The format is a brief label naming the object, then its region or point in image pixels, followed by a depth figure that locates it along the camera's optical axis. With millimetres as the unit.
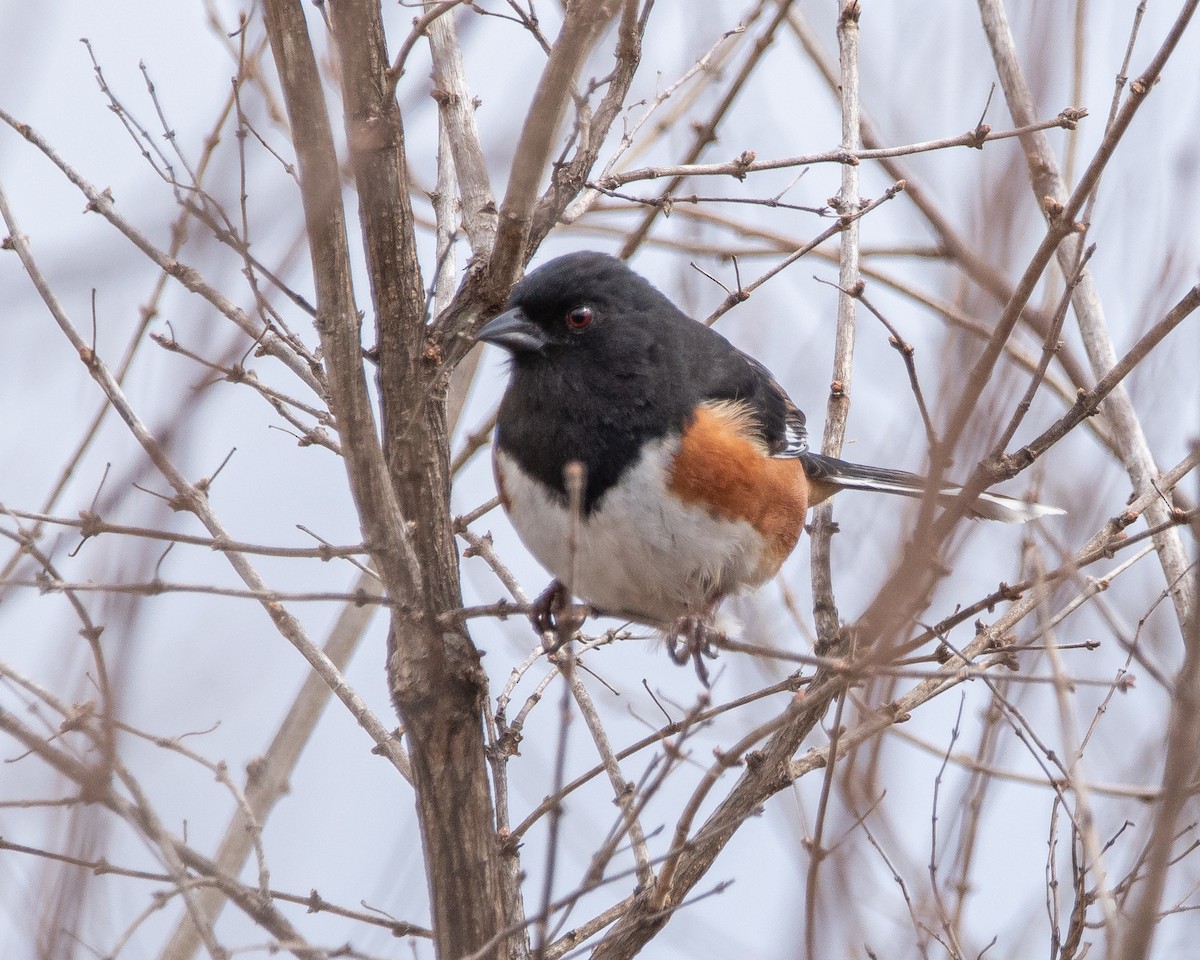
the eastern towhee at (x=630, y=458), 5445
